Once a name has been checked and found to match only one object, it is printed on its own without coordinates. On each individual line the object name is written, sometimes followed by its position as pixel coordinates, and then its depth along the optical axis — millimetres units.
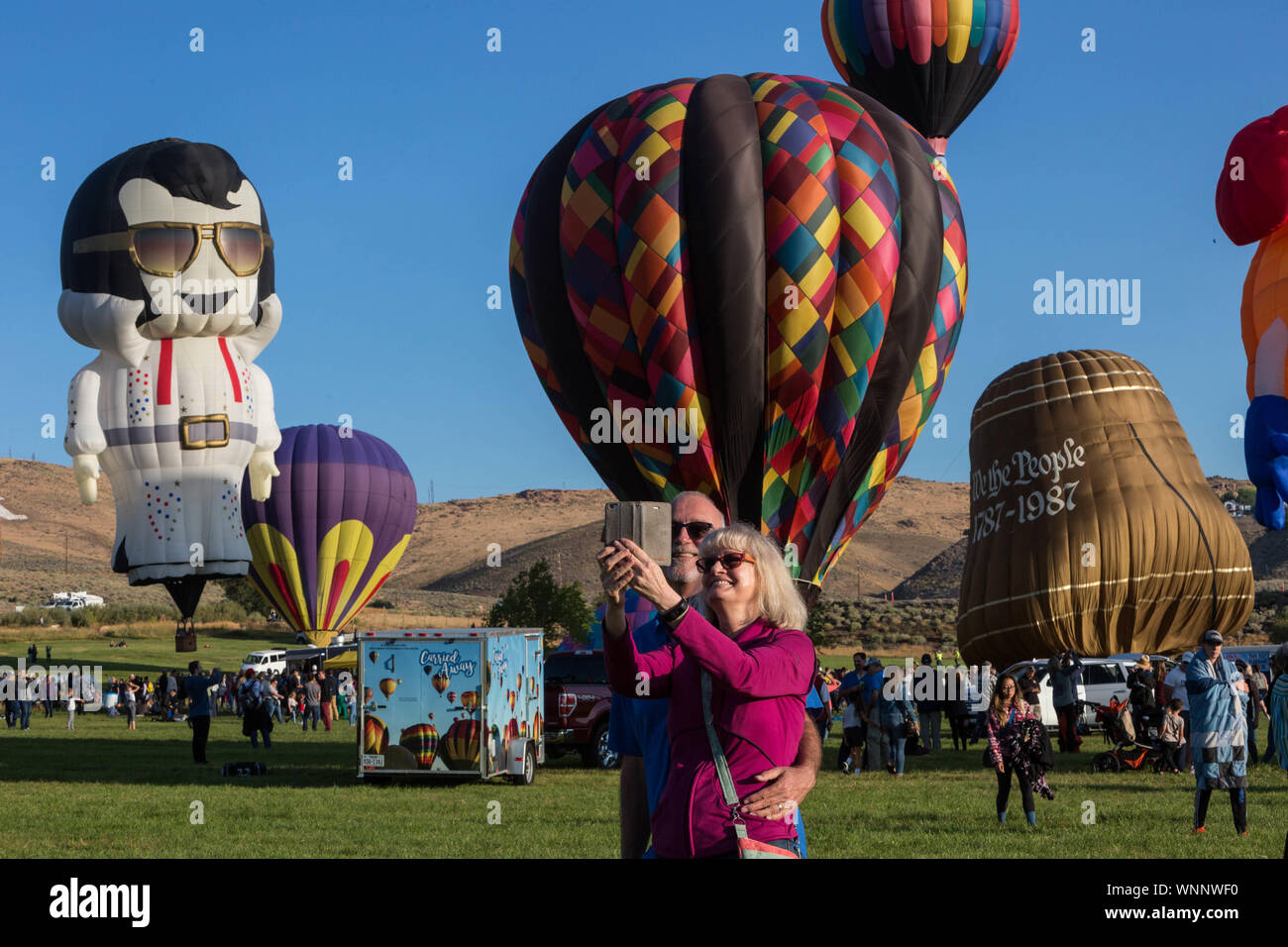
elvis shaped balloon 24203
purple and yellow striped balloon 43812
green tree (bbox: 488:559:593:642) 57000
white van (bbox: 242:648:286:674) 45469
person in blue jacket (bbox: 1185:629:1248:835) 11711
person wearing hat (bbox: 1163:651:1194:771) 18469
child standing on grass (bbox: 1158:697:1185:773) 17891
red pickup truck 20094
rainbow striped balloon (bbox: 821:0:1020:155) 29359
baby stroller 18469
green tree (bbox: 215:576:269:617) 84938
